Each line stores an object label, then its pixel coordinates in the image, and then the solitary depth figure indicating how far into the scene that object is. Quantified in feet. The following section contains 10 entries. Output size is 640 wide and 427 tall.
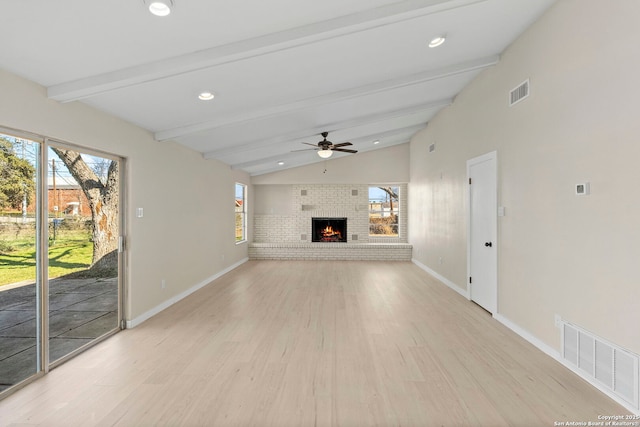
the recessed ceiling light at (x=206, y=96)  9.79
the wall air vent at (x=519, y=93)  10.04
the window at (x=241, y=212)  25.22
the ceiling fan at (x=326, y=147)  17.47
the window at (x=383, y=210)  28.96
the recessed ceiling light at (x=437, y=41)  9.44
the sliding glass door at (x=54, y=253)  7.43
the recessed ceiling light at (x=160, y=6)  5.64
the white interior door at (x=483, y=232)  12.14
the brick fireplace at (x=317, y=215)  28.86
